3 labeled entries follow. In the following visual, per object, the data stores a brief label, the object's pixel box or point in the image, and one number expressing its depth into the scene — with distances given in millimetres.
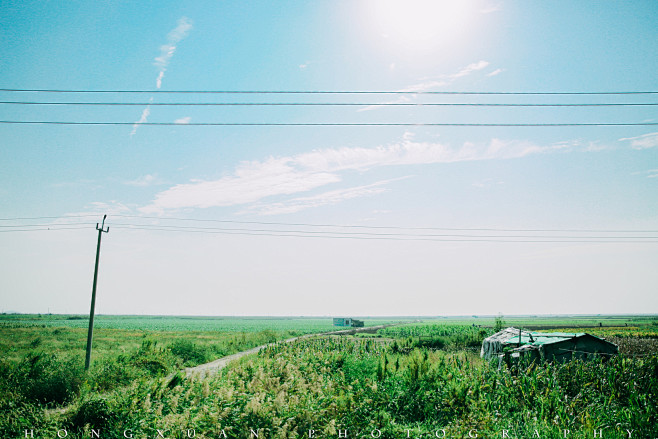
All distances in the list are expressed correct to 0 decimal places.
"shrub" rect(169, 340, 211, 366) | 26656
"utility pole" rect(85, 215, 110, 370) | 17969
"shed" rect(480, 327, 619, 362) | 16031
